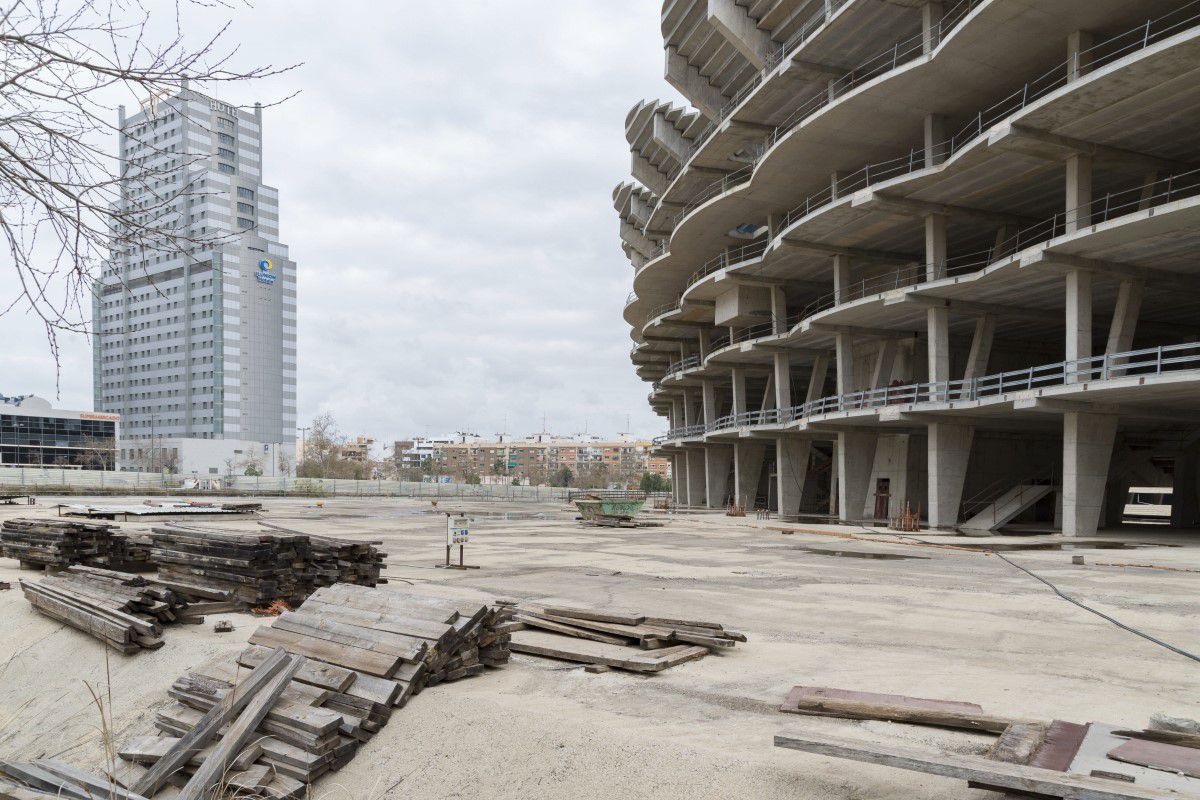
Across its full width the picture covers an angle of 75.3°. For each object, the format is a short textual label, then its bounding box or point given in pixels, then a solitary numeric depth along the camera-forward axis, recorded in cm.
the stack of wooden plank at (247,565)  1060
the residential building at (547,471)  14346
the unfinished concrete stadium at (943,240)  2189
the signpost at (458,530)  1594
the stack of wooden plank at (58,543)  1416
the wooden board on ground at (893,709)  562
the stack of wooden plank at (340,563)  1123
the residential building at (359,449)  14552
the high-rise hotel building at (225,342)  10806
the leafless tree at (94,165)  442
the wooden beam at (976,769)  389
